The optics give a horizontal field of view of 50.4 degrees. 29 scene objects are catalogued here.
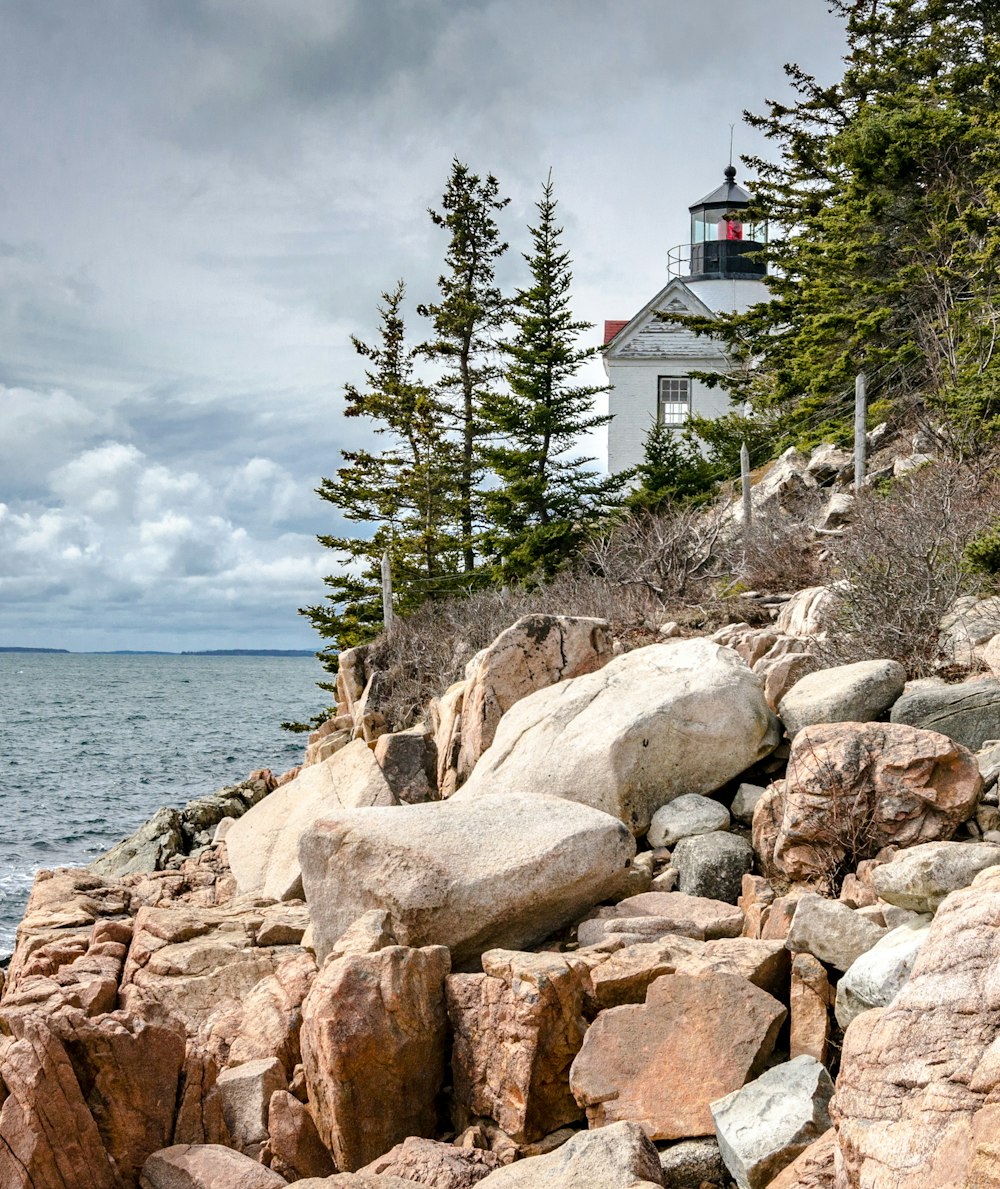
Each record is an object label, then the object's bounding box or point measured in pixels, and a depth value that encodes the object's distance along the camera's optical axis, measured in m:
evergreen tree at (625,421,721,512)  25.27
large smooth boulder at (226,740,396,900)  11.57
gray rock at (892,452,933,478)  17.78
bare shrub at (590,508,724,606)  16.77
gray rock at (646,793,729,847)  8.15
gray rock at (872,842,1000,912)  5.13
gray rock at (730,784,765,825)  8.34
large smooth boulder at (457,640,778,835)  8.54
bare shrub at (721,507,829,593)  16.42
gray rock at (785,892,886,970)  5.36
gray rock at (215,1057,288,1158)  5.38
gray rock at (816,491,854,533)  17.91
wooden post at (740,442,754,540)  19.38
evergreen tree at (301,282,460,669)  27.23
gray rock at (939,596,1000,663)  9.55
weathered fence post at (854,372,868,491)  19.52
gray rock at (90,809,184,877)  16.67
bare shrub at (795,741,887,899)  6.84
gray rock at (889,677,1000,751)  7.74
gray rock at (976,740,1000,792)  7.00
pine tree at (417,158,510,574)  30.00
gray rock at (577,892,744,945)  6.47
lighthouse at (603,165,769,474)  34.12
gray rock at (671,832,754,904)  7.52
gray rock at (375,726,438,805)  12.16
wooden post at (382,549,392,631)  21.78
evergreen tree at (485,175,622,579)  24.48
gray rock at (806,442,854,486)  21.08
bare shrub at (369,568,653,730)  16.58
